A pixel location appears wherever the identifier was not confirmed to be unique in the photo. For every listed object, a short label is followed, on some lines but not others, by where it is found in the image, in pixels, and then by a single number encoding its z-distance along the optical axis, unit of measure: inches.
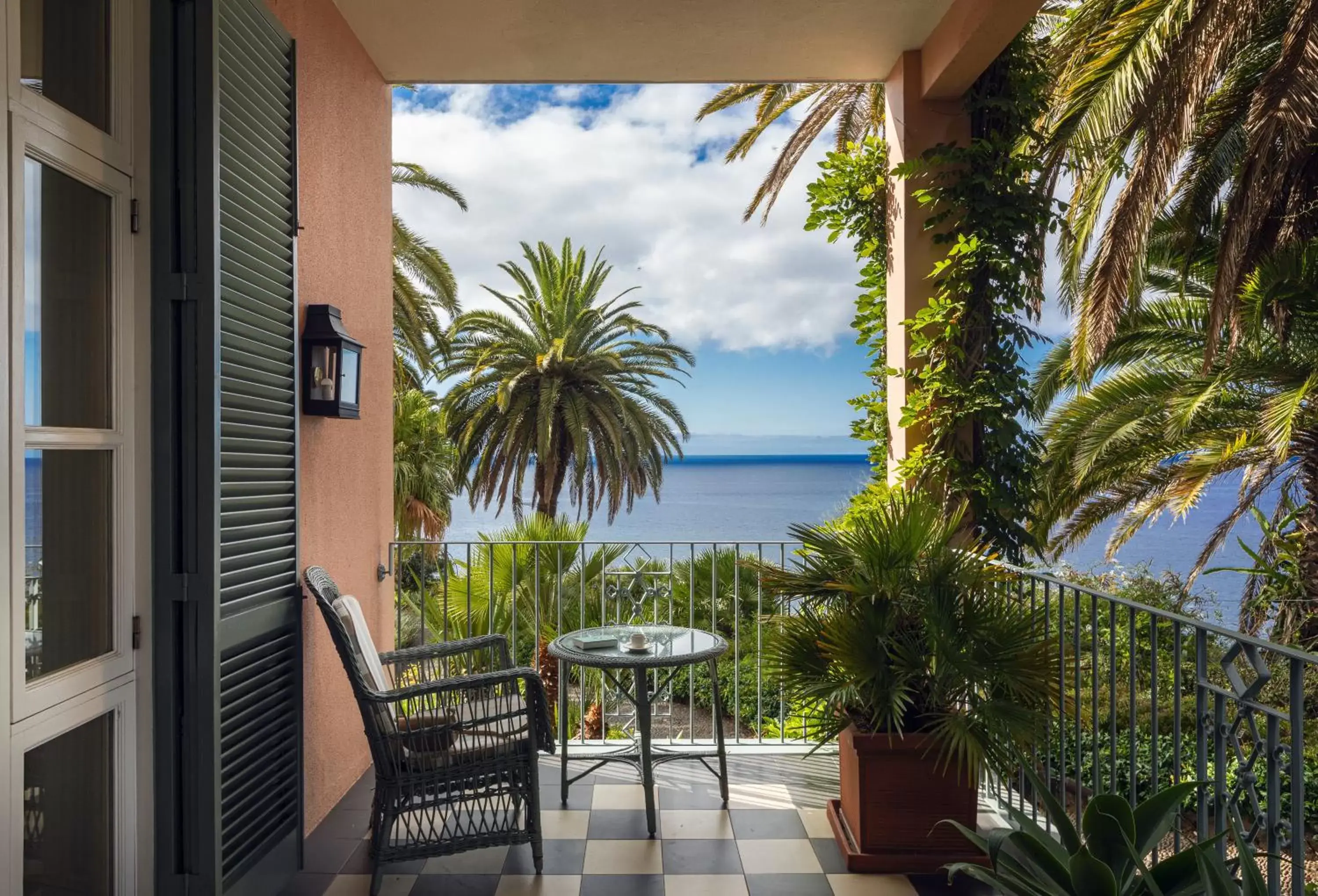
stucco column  151.6
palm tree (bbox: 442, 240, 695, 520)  454.3
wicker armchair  102.1
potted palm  101.3
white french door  70.3
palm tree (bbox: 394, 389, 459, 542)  474.0
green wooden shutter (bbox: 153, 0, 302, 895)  87.4
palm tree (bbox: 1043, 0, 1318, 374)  163.6
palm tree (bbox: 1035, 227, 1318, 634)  215.3
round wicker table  120.6
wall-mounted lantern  120.3
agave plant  68.3
